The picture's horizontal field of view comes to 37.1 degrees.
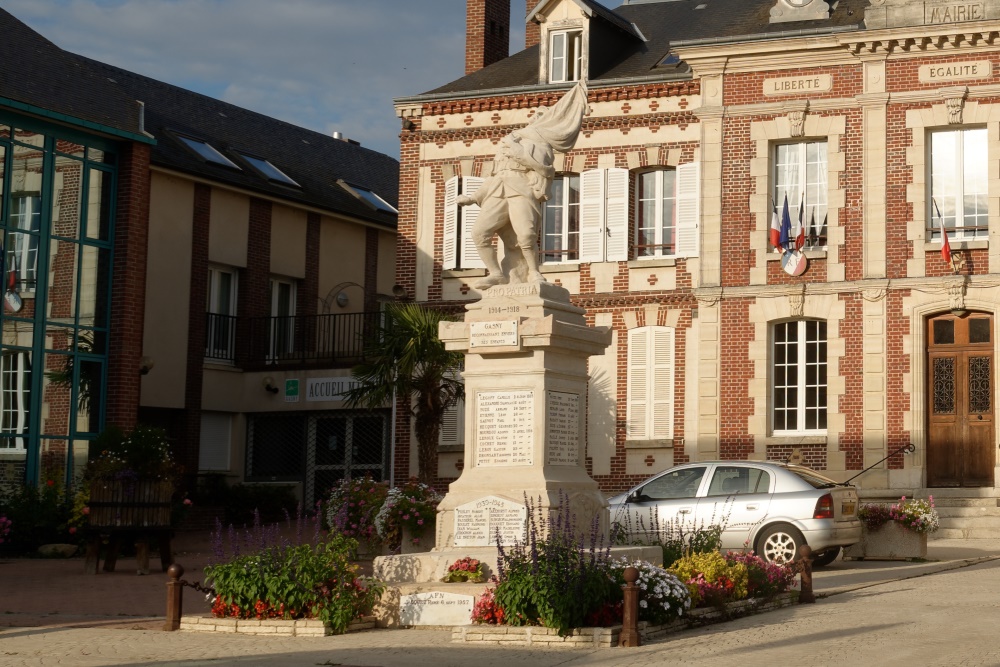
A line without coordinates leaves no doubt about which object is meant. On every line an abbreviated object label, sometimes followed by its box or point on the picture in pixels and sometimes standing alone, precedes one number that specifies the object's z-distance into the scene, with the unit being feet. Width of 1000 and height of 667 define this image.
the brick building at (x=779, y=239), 79.05
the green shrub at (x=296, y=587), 39.29
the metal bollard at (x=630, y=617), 35.42
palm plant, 78.38
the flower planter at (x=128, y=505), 59.62
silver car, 56.24
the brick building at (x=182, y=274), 78.33
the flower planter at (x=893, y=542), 60.95
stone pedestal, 42.68
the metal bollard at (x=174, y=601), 40.01
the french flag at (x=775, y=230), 82.28
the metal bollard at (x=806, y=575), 44.37
